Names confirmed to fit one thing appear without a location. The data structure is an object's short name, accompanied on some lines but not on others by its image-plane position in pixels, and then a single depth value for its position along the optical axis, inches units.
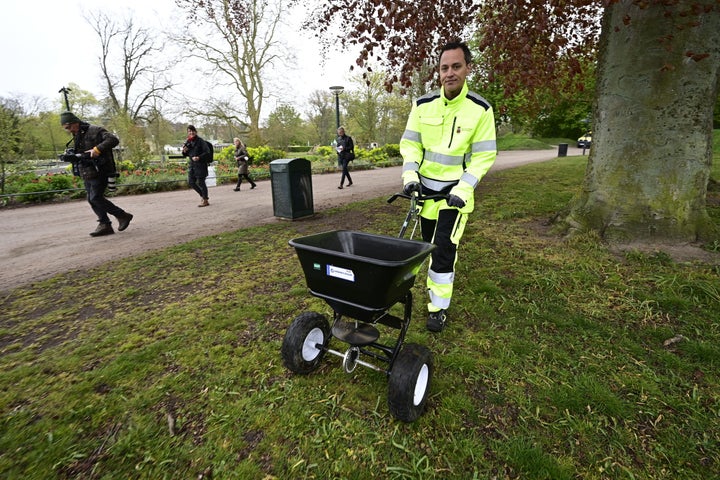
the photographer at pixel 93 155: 215.8
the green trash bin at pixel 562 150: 861.8
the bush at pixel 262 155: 716.7
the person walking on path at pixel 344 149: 423.2
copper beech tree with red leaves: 150.2
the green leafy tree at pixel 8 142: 347.6
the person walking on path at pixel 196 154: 314.2
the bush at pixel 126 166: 527.5
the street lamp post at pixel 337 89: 673.1
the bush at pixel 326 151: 919.2
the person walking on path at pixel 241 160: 433.4
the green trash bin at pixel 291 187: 257.8
